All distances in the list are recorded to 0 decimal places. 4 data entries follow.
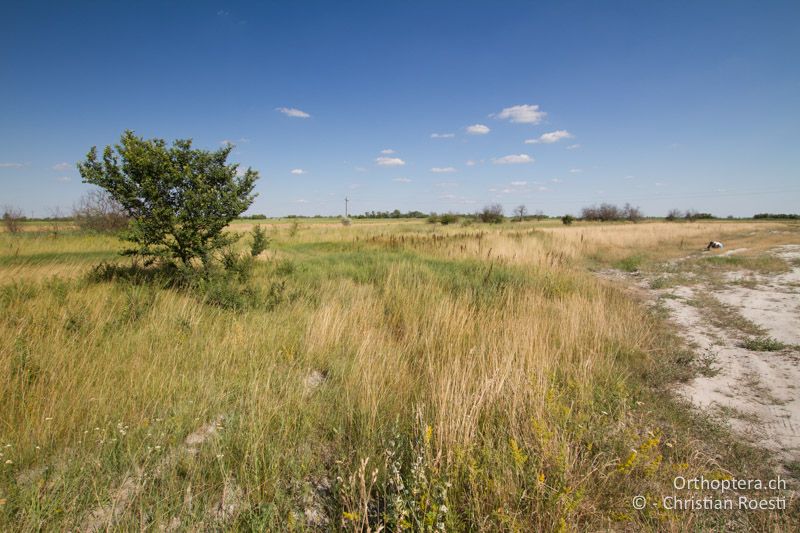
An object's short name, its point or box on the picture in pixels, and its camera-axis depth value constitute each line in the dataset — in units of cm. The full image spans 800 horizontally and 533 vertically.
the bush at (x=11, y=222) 2275
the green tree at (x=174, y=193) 559
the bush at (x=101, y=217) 2111
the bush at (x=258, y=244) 752
